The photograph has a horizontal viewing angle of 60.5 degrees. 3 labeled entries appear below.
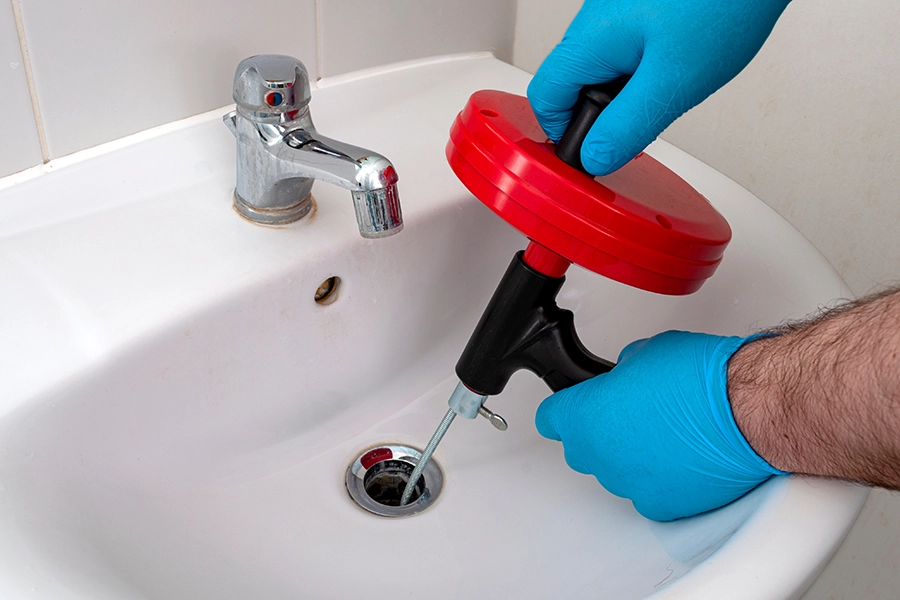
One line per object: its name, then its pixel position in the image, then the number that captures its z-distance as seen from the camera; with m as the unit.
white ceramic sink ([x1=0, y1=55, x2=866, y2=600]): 0.39
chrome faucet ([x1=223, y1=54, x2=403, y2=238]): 0.45
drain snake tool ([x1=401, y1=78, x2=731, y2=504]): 0.41
